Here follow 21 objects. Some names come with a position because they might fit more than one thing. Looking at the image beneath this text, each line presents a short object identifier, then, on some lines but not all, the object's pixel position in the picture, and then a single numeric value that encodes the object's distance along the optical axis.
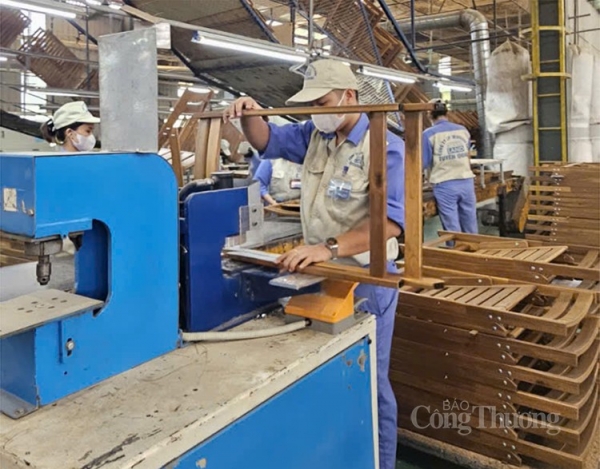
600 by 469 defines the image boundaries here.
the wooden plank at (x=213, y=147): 1.96
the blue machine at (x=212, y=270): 1.39
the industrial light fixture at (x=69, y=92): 6.81
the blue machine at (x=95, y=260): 1.05
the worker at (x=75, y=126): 2.99
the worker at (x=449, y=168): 4.81
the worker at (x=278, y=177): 4.20
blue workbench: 0.97
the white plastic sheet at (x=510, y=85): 7.44
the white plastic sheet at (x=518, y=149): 7.56
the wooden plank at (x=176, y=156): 2.40
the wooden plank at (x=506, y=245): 3.27
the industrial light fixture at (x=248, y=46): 3.23
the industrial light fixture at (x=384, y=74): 4.64
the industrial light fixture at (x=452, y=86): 6.84
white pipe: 1.39
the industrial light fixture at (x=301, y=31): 11.37
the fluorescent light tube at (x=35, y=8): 3.48
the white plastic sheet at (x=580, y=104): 7.04
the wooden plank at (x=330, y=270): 1.40
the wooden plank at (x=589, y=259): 3.21
